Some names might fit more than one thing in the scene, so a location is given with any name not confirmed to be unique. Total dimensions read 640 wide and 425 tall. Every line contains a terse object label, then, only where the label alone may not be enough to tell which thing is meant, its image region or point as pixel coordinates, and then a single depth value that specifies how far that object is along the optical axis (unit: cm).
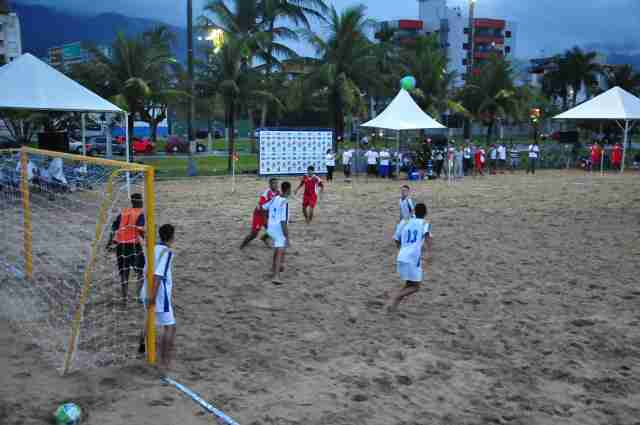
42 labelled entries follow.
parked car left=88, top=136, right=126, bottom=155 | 3691
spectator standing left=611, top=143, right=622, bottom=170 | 3042
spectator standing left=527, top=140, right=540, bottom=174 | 2827
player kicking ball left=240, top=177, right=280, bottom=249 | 1045
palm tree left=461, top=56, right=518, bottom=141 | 3453
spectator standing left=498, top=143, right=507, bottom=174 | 2878
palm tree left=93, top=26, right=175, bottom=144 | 2372
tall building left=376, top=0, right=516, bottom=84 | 8844
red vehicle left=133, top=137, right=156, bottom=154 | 3784
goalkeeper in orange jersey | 733
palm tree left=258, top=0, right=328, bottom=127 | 3253
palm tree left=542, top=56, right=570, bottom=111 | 5344
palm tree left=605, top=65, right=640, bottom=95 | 4522
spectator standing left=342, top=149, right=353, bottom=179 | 2530
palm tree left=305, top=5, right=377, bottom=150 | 2808
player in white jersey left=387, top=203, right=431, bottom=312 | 737
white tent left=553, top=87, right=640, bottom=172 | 2766
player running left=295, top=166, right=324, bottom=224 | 1365
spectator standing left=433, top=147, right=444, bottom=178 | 2681
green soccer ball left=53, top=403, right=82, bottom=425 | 460
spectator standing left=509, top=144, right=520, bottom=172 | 3045
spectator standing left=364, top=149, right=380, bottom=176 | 2608
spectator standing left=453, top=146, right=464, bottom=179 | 2591
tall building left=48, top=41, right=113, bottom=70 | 6939
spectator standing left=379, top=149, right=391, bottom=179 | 2561
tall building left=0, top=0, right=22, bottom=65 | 7288
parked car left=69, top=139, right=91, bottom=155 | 3278
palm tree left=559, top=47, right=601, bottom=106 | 5231
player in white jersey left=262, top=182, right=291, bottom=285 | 880
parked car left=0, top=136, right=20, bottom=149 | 2694
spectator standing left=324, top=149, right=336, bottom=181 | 2389
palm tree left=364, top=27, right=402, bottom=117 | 2956
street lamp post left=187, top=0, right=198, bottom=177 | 2378
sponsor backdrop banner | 2447
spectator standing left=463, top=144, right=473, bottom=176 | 2808
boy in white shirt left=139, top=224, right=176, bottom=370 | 560
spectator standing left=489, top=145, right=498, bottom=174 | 2852
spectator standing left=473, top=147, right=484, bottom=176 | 2745
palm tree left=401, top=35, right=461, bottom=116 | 3256
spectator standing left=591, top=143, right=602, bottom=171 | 3008
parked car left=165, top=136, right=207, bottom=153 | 4091
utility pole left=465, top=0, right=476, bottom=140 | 2722
